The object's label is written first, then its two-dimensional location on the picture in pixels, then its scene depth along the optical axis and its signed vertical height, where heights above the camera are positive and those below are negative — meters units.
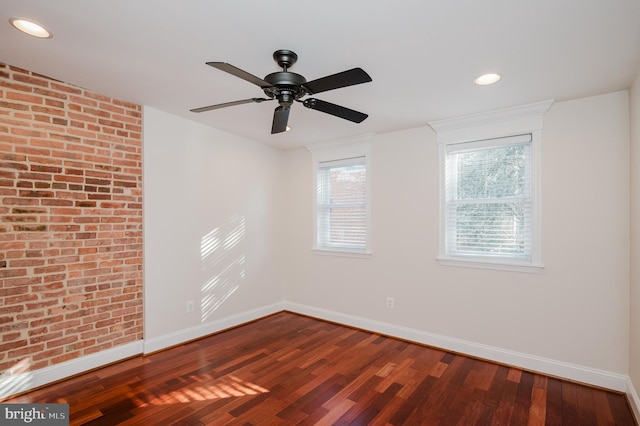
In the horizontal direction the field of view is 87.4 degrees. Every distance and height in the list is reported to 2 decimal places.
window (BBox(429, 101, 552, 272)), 3.06 +0.26
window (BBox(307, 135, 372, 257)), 4.21 +0.24
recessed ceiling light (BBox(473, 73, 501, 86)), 2.45 +1.02
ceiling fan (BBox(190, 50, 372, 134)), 1.79 +0.74
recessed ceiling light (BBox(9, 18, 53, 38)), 1.87 +1.07
